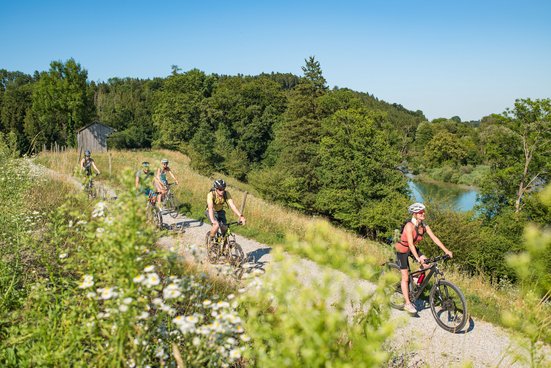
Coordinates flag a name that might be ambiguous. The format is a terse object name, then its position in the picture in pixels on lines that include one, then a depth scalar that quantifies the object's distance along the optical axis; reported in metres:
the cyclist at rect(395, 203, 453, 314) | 6.35
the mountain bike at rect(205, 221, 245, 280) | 7.53
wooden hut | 32.12
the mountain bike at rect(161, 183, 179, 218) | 13.48
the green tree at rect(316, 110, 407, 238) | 30.41
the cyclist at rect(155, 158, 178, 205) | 12.43
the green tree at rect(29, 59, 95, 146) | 33.56
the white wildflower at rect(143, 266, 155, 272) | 2.52
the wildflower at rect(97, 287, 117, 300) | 2.51
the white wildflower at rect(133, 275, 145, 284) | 2.42
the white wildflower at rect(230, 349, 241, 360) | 2.45
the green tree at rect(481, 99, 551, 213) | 27.83
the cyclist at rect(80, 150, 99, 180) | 12.20
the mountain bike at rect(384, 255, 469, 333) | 6.24
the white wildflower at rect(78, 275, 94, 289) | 2.80
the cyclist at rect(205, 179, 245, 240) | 8.02
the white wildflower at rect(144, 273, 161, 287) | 2.45
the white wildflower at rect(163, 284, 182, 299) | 2.68
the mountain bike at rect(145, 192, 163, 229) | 10.63
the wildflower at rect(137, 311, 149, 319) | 2.53
